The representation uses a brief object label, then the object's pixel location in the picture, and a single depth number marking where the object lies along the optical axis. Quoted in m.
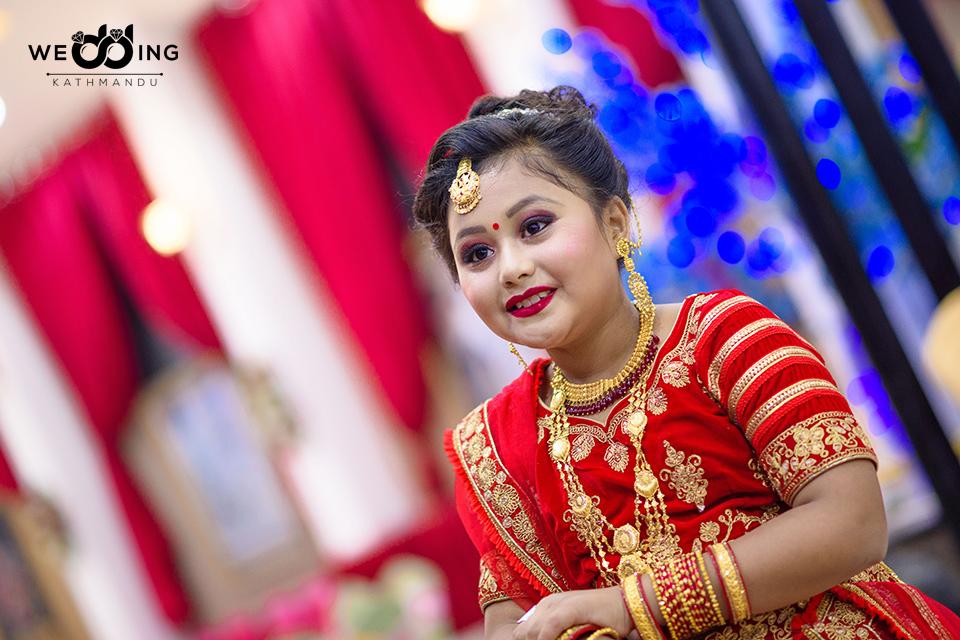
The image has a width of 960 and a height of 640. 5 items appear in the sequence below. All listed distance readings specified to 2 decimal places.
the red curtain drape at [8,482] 7.06
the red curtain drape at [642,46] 4.13
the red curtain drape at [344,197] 5.48
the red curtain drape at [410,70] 4.91
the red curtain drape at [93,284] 6.54
